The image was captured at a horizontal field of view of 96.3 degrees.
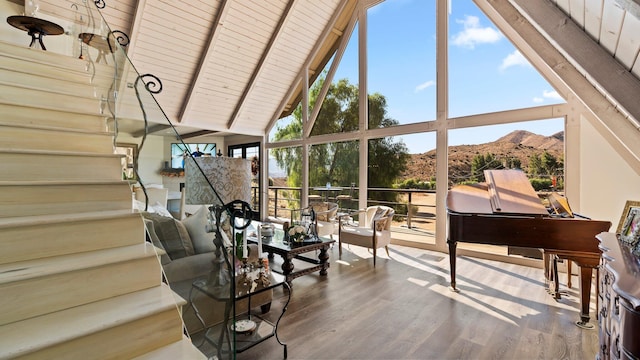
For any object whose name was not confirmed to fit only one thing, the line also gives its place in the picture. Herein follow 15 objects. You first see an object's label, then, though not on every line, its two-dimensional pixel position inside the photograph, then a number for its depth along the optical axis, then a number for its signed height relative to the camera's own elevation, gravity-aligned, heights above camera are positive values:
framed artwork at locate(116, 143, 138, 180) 2.03 +0.12
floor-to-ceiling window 4.12 +1.22
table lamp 1.39 -0.09
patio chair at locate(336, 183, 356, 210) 5.96 -0.42
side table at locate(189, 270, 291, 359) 1.36 -0.82
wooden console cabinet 1.04 -0.52
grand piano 2.46 -0.42
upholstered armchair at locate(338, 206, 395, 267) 4.14 -0.83
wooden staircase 1.22 -0.40
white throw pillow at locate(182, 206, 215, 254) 1.46 -0.30
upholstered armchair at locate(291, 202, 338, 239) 4.78 -0.72
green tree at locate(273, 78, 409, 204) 5.47 +0.63
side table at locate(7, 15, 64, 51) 2.89 +1.60
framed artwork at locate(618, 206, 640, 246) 1.69 -0.32
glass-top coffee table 3.28 -0.87
